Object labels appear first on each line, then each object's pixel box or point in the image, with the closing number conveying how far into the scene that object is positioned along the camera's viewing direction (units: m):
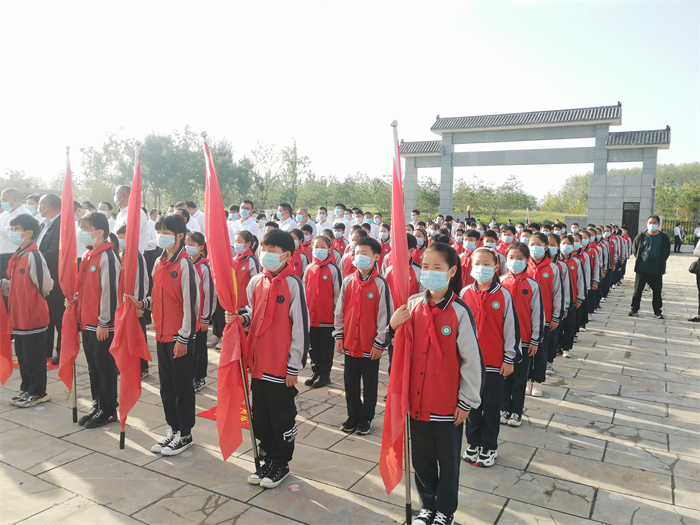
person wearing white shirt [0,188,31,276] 6.35
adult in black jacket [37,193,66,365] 5.75
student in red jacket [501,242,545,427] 4.34
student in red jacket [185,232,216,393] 4.86
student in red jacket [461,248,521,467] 3.73
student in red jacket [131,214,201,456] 3.93
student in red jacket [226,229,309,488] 3.45
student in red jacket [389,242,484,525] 2.84
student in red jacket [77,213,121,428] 4.38
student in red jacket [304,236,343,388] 5.52
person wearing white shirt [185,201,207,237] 8.55
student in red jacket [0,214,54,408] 4.88
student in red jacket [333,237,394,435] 4.36
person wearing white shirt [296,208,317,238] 10.91
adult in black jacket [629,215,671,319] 9.66
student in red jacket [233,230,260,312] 6.01
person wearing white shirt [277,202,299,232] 9.27
